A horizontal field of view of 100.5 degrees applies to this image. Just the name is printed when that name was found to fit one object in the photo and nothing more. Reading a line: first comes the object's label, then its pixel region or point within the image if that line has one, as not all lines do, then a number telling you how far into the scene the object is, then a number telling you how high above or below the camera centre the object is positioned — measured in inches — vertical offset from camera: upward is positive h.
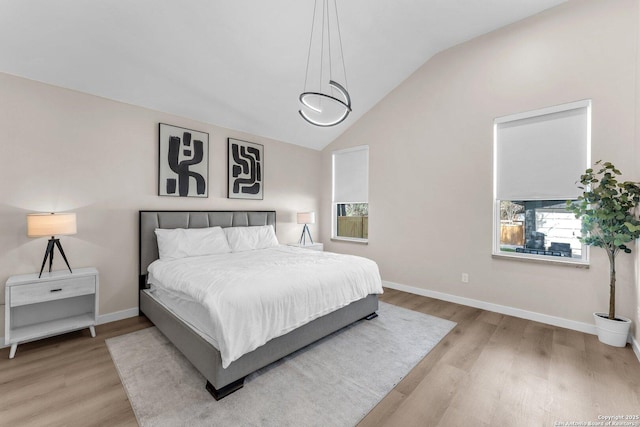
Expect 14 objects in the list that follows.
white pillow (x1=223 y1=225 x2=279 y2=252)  155.9 -16.3
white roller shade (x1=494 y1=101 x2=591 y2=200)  118.1 +29.5
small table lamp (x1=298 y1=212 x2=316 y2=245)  201.0 -4.8
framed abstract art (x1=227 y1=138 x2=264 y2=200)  171.8 +27.8
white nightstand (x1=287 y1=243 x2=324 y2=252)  192.9 -25.1
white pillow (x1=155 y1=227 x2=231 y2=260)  130.6 -16.4
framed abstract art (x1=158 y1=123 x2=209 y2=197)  142.6 +27.1
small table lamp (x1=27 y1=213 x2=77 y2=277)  97.7 -6.4
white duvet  75.1 -26.4
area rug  68.4 -52.3
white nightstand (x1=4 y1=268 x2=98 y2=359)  95.3 -40.2
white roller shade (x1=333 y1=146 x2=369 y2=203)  200.0 +29.1
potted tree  99.0 -2.3
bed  75.7 -42.0
